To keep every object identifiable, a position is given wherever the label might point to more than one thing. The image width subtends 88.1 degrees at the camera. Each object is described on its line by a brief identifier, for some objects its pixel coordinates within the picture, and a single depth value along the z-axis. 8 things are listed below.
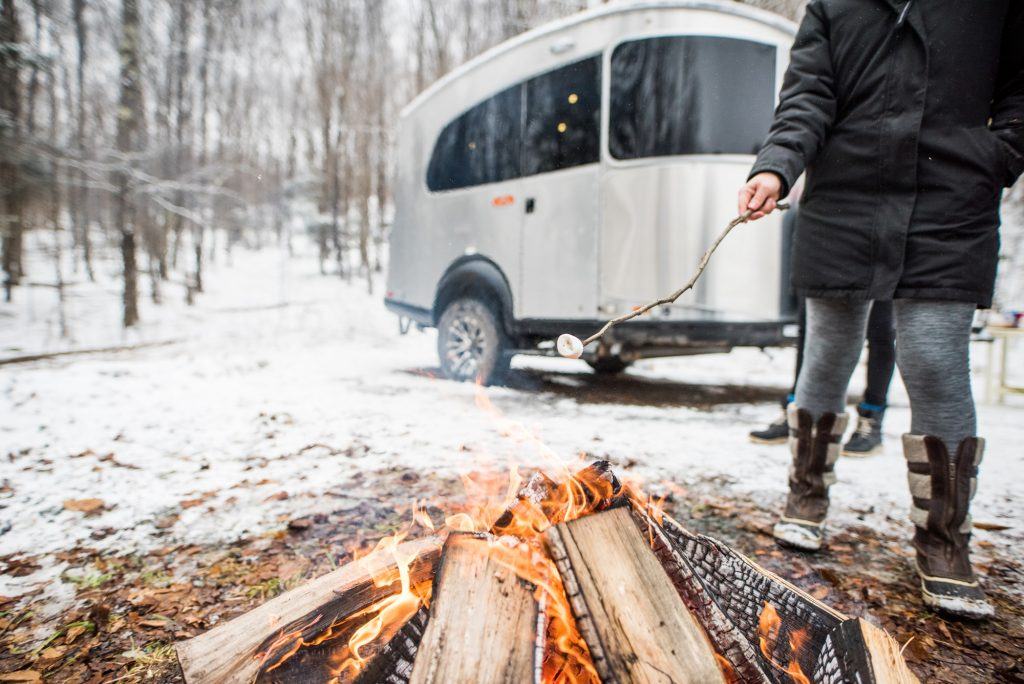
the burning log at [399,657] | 1.02
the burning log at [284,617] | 1.03
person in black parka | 1.55
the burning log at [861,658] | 1.00
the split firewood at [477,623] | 0.96
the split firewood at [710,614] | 1.04
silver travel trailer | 3.80
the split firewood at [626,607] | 0.98
